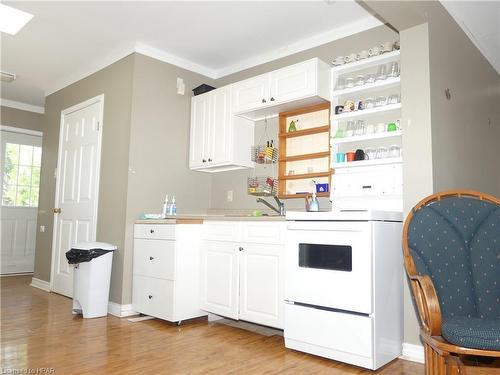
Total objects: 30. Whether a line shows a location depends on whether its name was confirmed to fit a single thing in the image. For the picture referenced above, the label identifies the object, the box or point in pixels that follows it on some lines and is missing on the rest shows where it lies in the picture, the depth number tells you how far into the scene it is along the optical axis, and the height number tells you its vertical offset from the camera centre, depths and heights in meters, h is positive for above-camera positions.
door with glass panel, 5.88 +0.16
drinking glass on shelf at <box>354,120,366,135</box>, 3.13 +0.71
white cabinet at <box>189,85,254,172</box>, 3.84 +0.79
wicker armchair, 1.87 -0.19
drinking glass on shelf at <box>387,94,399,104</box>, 2.93 +0.89
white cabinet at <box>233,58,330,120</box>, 3.24 +1.10
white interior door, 4.12 +0.29
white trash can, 3.39 -0.58
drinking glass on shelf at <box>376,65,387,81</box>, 3.02 +1.11
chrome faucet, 3.48 +0.08
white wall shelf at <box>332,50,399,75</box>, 3.00 +1.23
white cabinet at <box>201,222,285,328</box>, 2.79 -0.45
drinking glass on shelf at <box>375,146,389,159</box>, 2.95 +0.48
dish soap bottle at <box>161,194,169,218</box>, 3.77 +0.04
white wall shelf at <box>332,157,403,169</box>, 2.86 +0.41
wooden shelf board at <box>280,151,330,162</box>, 3.34 +0.52
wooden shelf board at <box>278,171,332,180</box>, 3.32 +0.35
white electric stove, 2.27 -0.43
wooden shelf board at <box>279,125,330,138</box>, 3.38 +0.74
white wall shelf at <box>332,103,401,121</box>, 2.93 +0.82
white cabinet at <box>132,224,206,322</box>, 3.15 -0.51
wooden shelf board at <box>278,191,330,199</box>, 3.29 +0.17
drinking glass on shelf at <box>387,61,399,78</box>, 2.95 +1.12
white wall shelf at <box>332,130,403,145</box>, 2.89 +0.62
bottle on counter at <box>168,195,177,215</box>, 3.80 +0.02
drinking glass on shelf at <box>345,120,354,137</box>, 3.18 +0.71
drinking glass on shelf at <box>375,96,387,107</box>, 3.01 +0.89
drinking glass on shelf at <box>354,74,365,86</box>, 3.15 +1.10
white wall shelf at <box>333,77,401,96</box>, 2.95 +1.02
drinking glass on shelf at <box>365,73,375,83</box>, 3.09 +1.10
